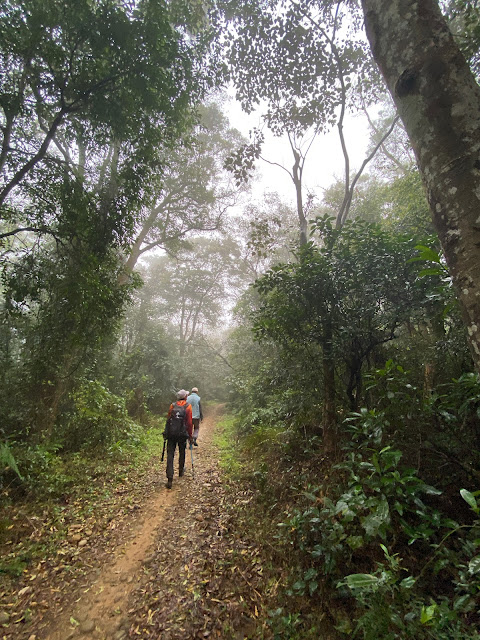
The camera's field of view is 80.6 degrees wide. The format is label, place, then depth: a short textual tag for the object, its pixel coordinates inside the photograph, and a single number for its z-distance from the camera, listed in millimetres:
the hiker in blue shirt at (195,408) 8859
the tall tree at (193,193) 13117
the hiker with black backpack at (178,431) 5891
